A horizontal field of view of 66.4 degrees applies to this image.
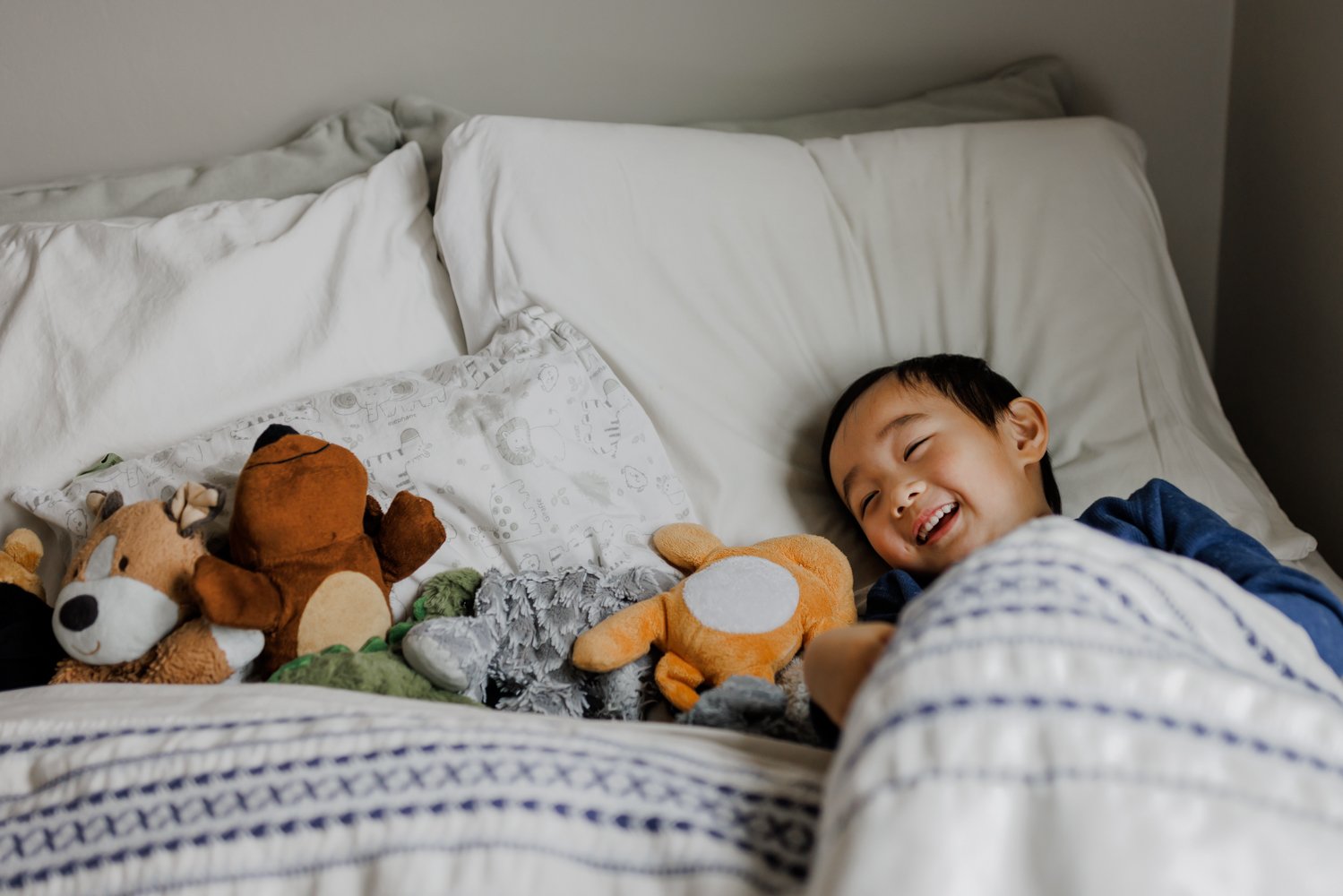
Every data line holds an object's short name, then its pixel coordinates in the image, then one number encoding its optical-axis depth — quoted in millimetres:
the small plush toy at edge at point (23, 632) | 881
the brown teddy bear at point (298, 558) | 843
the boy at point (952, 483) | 997
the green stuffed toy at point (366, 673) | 833
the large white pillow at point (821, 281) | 1194
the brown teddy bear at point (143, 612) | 839
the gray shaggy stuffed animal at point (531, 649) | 885
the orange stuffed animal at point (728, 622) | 927
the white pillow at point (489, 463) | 1026
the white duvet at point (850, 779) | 493
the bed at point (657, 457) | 521
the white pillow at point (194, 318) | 1094
